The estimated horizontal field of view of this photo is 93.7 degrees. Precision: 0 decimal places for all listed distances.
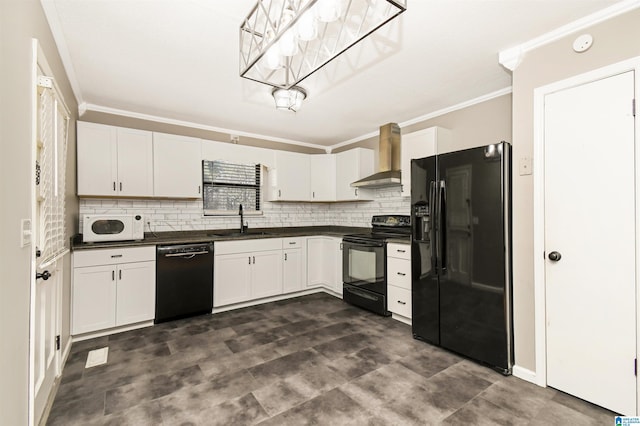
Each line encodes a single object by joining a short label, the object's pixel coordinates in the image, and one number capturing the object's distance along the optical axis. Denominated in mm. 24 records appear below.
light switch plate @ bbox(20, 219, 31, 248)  1330
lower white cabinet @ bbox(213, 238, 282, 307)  3688
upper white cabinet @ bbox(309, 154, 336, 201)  4883
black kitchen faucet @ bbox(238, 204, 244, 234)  4383
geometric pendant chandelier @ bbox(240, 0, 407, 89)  1397
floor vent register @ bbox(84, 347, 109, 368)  2465
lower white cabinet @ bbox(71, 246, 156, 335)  2873
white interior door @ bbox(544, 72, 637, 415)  1804
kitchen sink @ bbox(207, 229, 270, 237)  4031
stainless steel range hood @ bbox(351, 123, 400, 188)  3915
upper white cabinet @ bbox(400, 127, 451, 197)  3393
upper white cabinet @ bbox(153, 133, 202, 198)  3588
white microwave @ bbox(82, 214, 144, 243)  2977
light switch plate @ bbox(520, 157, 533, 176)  2201
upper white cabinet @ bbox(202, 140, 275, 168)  4000
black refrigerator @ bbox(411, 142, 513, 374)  2309
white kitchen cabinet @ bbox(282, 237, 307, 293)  4246
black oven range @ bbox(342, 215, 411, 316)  3550
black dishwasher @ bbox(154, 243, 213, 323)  3281
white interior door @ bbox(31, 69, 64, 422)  1619
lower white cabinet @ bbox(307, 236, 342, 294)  4328
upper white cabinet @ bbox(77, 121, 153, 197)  3174
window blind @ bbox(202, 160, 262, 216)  4176
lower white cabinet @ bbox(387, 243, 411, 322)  3268
